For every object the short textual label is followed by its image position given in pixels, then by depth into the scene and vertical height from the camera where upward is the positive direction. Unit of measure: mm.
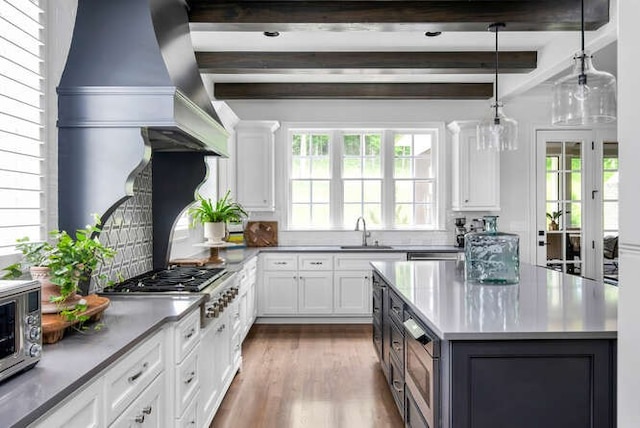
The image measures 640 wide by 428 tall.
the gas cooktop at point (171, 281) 2434 -395
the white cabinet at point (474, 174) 5617 +455
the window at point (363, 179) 6047 +428
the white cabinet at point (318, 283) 5328 -814
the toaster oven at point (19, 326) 1201 -308
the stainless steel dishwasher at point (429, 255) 5250 -489
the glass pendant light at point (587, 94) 2416 +615
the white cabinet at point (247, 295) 4117 -801
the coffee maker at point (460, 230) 5695 -230
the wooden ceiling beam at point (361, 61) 4441 +1443
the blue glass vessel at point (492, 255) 2732 -265
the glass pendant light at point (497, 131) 3406 +589
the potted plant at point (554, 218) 5902 -83
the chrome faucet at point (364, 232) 5855 -253
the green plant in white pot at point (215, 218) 3785 -49
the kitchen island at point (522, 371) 1747 -608
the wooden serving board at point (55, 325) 1503 -371
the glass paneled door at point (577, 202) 5824 +120
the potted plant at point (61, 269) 1610 -199
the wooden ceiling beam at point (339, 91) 5543 +1447
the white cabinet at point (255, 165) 5648 +572
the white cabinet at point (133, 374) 1432 -562
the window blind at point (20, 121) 1773 +372
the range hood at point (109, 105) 2115 +492
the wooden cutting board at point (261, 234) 5848 -276
